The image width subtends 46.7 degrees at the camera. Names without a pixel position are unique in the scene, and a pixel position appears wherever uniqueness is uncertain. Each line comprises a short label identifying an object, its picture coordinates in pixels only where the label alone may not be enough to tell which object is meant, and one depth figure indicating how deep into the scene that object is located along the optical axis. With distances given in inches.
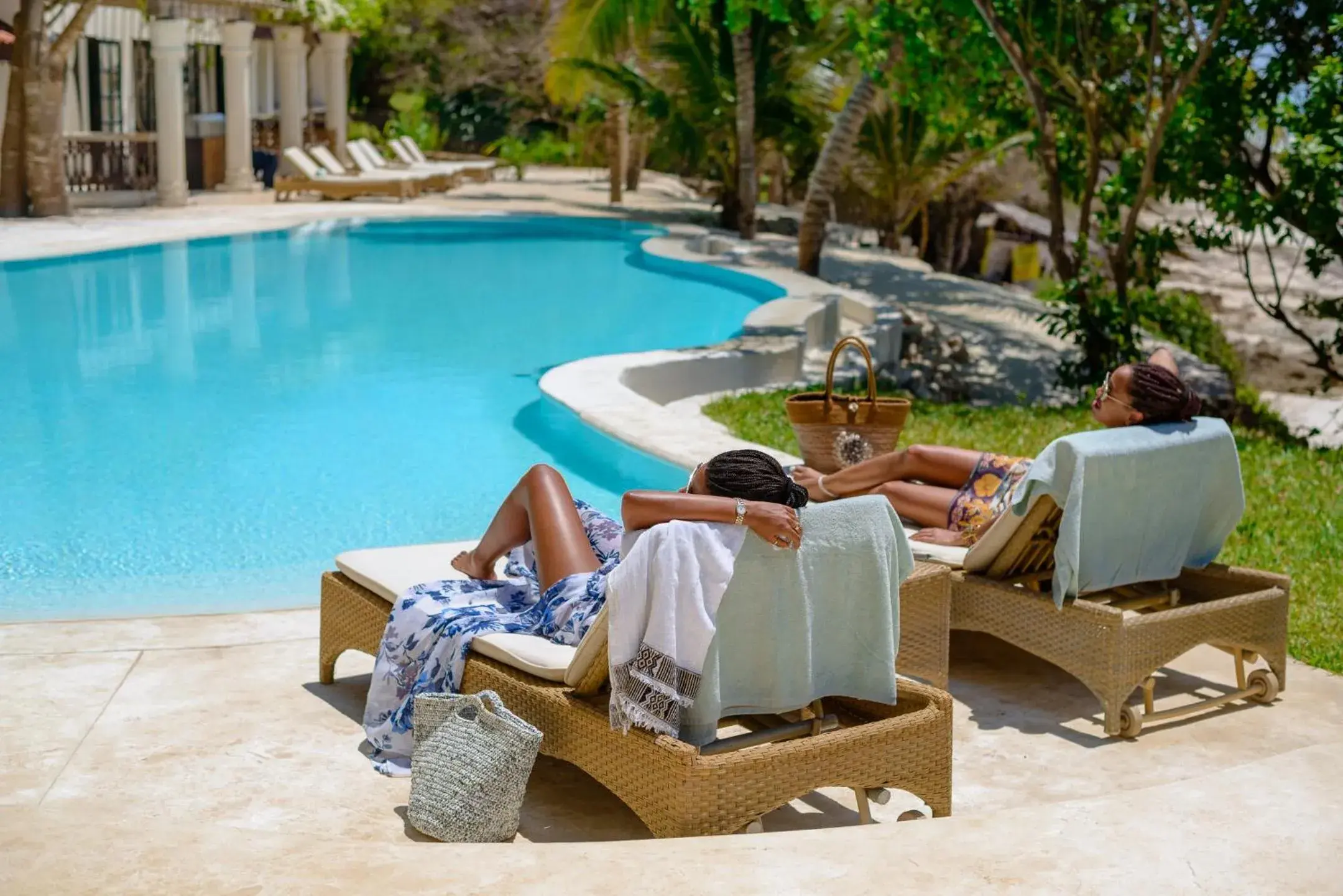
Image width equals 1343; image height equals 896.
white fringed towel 130.6
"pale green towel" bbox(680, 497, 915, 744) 135.1
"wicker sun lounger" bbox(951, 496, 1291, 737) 170.9
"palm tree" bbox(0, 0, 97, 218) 762.2
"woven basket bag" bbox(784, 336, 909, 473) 223.3
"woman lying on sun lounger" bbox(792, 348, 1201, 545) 178.2
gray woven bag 133.8
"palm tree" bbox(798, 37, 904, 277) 631.8
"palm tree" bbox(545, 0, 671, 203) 850.8
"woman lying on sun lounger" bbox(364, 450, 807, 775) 135.9
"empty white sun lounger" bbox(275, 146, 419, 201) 954.7
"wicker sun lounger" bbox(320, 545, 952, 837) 130.2
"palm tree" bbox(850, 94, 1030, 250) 863.7
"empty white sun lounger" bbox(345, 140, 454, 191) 1026.7
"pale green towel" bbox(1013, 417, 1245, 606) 170.7
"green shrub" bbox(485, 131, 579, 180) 1348.4
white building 902.4
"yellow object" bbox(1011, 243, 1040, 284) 1019.9
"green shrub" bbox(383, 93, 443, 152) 1337.5
